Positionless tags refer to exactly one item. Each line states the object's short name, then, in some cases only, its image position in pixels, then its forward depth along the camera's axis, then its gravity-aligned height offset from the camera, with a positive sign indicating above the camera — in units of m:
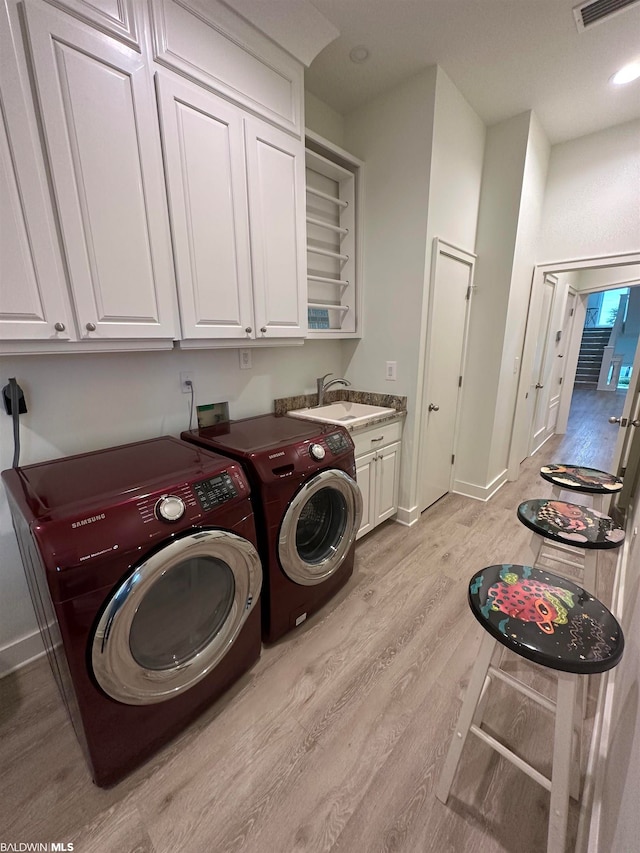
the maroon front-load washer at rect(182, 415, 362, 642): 1.48 -0.74
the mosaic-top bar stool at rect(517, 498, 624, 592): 1.30 -0.72
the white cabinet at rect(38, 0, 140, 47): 1.12 +1.06
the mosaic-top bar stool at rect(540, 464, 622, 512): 1.71 -0.70
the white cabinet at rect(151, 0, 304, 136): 1.32 +1.17
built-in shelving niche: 2.32 +0.68
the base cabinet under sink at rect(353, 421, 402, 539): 2.23 -0.86
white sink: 2.34 -0.49
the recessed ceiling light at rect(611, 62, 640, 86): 2.04 +1.54
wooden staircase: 9.40 -0.43
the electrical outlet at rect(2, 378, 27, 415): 1.37 -0.22
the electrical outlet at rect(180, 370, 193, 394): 1.88 -0.19
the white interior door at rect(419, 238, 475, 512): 2.48 -0.16
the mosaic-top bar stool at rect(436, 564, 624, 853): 0.86 -0.74
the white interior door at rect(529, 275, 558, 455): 3.72 -0.32
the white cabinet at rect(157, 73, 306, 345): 1.42 +0.57
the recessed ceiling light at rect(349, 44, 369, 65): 1.89 +1.54
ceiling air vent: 1.63 +1.52
